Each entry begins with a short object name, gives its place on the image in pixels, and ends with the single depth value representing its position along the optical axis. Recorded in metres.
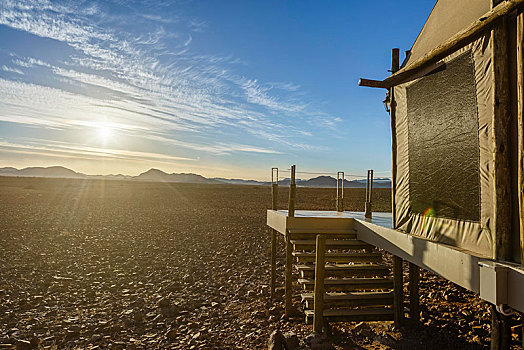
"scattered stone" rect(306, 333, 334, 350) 6.61
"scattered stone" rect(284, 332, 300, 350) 6.55
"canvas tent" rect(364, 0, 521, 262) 4.64
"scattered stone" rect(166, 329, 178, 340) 7.22
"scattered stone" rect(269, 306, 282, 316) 8.43
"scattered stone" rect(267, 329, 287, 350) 6.12
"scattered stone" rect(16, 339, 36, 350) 6.61
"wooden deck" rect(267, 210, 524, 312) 4.11
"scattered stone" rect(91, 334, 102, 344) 6.95
